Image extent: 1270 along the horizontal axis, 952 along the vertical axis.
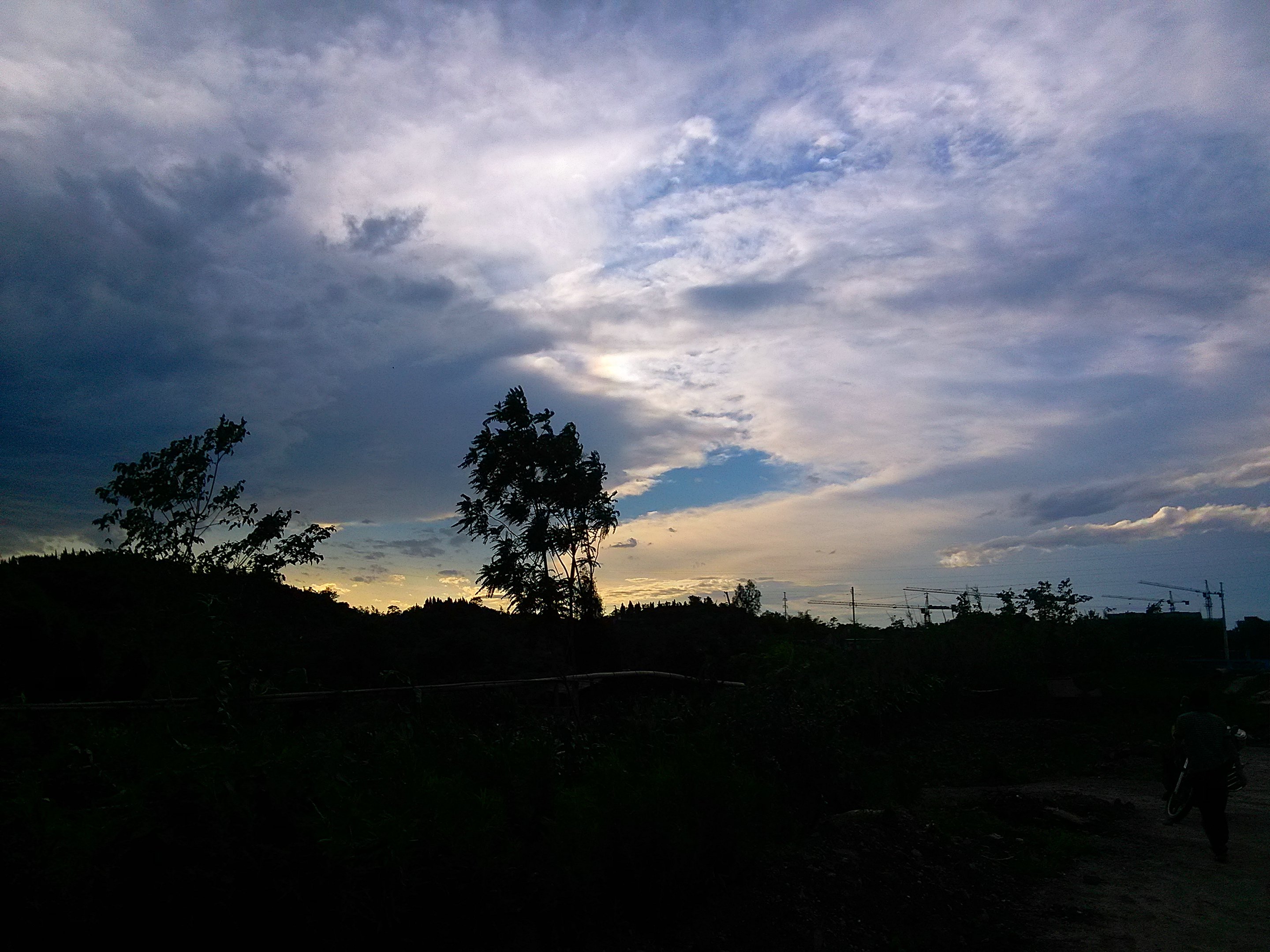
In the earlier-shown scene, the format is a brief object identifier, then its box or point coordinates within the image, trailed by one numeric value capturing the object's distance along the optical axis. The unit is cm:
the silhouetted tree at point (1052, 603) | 2342
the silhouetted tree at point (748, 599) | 3512
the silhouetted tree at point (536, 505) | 1599
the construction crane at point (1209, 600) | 4666
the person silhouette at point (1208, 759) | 770
